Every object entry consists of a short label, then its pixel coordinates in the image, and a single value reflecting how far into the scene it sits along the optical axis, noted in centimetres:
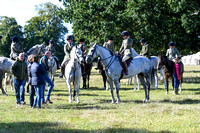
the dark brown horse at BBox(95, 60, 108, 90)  1605
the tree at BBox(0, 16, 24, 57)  5372
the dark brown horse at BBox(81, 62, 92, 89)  1814
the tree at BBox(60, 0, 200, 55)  2132
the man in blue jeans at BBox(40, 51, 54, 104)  1076
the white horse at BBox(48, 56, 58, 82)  1686
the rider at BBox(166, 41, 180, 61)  1630
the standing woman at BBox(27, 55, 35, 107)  1011
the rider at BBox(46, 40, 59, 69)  1852
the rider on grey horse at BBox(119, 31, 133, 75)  1170
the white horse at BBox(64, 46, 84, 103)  1140
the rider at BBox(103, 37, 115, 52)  1673
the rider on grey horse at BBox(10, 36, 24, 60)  1499
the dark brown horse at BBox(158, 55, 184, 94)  1438
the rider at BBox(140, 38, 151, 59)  1723
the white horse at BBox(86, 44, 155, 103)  1116
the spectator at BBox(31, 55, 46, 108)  963
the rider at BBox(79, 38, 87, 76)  1542
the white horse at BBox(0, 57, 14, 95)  1520
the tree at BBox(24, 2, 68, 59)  5181
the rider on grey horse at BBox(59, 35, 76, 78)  1275
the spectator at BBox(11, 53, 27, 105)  1066
